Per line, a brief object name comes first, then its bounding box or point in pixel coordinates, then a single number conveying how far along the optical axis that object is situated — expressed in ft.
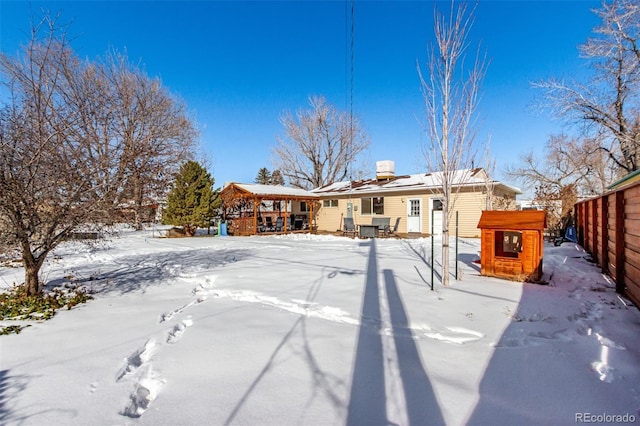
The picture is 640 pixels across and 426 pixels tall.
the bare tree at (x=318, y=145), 94.17
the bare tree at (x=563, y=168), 84.64
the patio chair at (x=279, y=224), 57.26
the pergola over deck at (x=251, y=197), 52.95
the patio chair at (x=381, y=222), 49.93
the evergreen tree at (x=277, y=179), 123.65
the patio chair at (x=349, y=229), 51.24
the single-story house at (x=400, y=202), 46.06
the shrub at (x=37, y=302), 13.05
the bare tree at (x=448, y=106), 16.51
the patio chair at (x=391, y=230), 47.22
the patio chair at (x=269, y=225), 60.05
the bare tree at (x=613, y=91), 43.24
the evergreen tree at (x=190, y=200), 52.80
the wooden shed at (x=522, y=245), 17.46
